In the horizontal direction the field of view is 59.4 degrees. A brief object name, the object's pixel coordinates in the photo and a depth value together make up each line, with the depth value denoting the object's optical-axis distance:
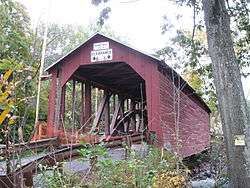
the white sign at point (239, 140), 3.71
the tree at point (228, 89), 3.71
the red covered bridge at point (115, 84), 7.33
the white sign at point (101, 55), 7.84
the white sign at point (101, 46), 7.90
